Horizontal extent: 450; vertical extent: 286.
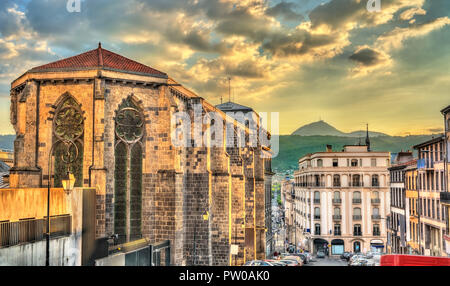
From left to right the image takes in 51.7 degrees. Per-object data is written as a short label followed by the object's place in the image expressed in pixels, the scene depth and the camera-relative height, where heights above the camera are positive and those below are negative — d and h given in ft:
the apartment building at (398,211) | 196.85 -17.77
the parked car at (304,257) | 177.90 -33.27
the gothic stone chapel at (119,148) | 94.53 +5.67
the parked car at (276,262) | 119.85 -23.58
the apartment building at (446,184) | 138.92 -3.82
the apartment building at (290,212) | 344.69 -31.02
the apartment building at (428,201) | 152.66 -10.71
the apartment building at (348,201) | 252.01 -15.80
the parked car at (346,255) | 218.59 -40.12
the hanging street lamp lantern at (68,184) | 66.95 -1.44
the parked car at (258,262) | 111.88 -21.84
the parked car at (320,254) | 241.14 -42.44
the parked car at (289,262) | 132.73 -26.25
